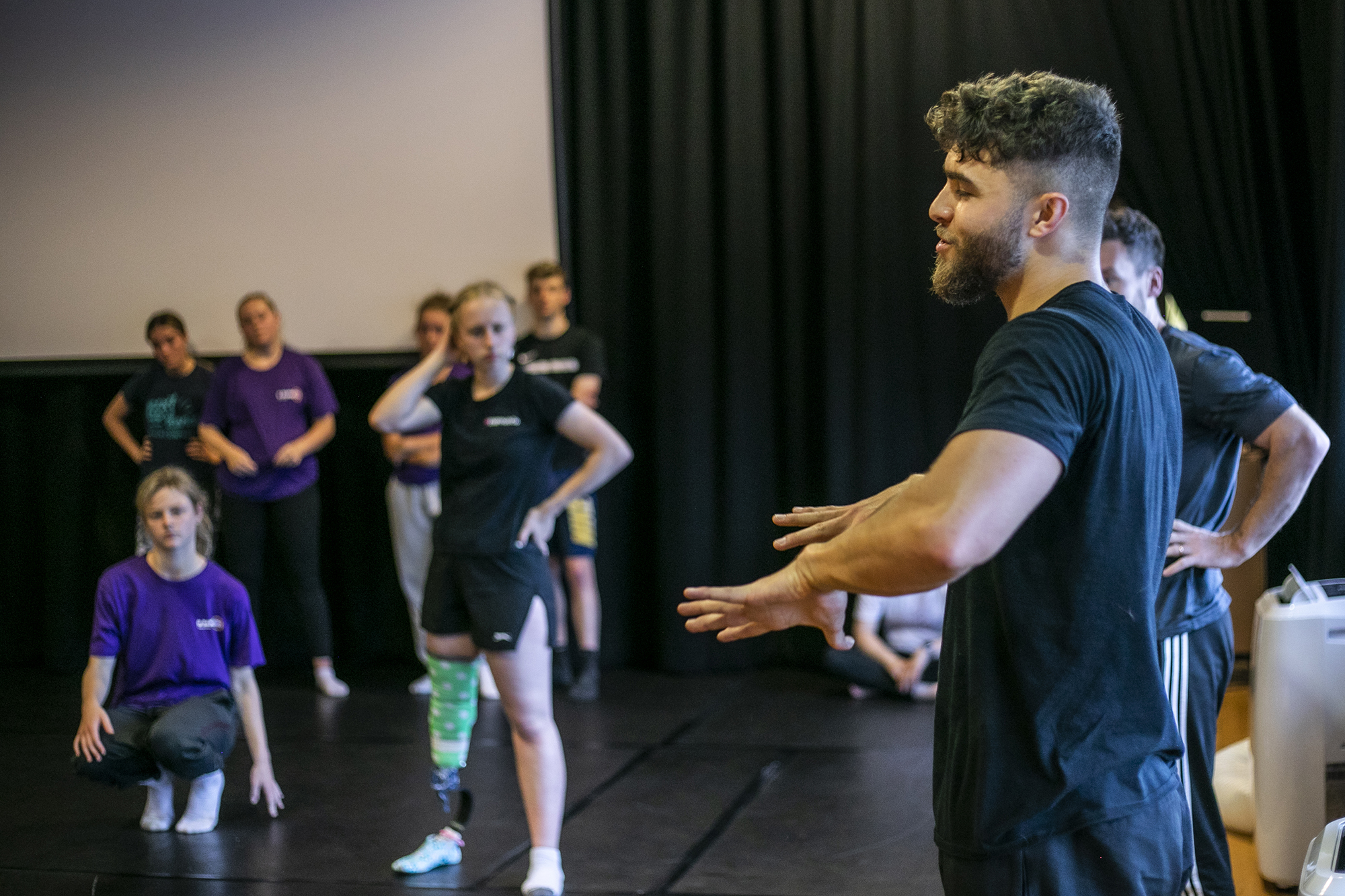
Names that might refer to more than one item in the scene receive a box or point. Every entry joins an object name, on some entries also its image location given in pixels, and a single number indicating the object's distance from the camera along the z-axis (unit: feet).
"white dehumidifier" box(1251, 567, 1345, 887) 8.56
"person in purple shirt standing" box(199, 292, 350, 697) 14.78
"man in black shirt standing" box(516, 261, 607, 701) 14.52
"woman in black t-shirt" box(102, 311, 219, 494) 15.39
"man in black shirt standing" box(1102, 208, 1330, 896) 6.73
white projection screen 15.84
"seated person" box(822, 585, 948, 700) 13.84
